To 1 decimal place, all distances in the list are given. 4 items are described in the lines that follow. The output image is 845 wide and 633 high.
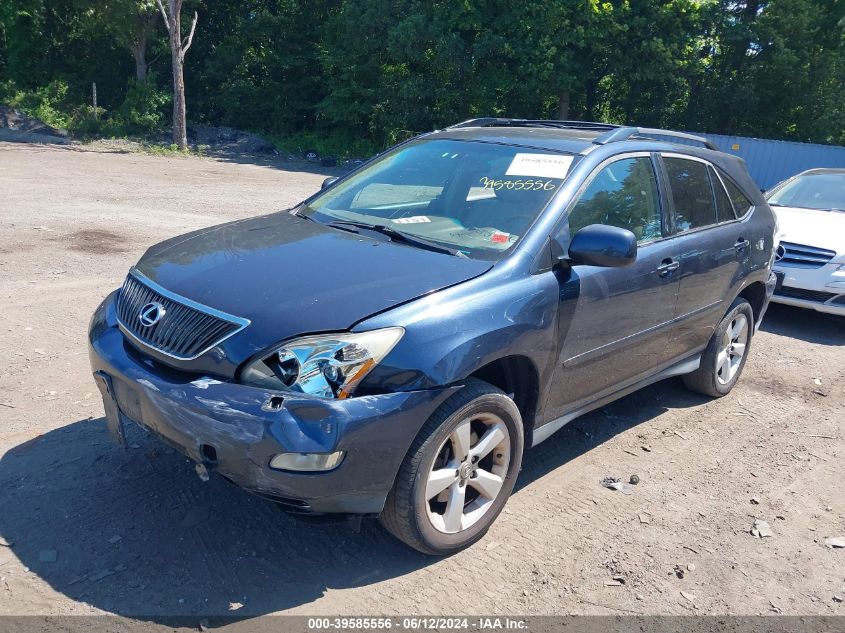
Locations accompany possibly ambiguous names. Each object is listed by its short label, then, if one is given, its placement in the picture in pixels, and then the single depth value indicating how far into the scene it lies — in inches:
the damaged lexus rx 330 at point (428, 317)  118.2
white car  304.0
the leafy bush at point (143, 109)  1149.7
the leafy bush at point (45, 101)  1133.1
